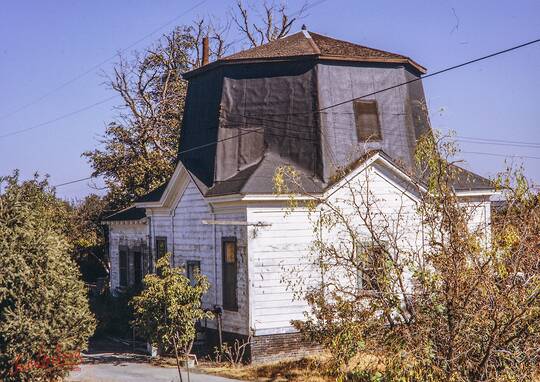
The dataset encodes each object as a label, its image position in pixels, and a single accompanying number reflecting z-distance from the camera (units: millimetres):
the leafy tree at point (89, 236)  37031
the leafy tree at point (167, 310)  18312
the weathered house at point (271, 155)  20203
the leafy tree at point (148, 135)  35438
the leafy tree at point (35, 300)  15109
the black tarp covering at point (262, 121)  22344
